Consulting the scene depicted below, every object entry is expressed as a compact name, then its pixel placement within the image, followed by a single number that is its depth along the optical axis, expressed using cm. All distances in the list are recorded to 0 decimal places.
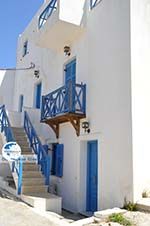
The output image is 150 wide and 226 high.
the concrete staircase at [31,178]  1027
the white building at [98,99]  838
